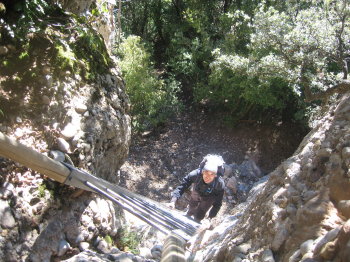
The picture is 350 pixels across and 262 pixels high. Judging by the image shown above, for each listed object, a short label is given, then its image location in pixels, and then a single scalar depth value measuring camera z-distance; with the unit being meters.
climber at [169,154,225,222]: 4.27
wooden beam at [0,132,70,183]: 2.52
